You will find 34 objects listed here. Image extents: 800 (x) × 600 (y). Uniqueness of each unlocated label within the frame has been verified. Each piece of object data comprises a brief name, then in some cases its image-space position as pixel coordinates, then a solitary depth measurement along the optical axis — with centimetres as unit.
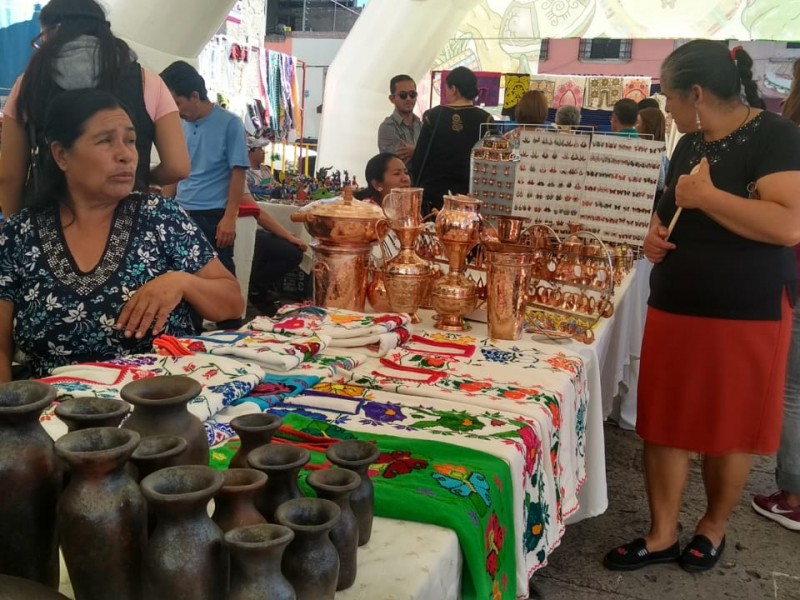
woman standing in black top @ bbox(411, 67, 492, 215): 396
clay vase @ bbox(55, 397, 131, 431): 70
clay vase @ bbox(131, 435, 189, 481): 68
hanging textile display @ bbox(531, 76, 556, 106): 779
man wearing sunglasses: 484
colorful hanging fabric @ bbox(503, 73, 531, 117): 739
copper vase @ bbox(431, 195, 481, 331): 196
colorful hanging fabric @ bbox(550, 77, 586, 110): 774
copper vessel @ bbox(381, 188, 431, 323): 197
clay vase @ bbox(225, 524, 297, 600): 59
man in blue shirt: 380
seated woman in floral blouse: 163
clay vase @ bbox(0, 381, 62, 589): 62
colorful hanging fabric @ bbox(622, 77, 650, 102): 746
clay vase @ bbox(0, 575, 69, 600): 54
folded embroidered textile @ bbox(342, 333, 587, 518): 146
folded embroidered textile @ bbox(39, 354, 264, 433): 123
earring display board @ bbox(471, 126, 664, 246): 212
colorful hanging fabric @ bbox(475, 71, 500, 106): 796
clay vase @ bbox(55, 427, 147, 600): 60
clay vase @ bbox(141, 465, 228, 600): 59
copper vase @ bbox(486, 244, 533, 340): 188
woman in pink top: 202
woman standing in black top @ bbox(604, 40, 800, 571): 186
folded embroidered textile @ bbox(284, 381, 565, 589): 122
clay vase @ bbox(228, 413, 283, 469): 83
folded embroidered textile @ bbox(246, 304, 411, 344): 172
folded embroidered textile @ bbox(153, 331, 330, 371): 149
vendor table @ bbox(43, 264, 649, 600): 92
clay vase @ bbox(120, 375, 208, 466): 77
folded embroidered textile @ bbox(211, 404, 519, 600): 98
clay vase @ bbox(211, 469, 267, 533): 67
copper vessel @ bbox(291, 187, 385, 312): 200
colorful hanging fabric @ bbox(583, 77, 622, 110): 764
